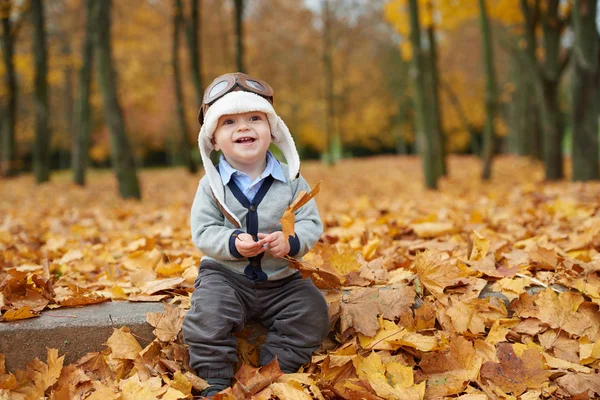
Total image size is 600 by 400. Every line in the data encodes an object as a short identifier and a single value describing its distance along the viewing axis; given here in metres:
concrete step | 1.89
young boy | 1.77
